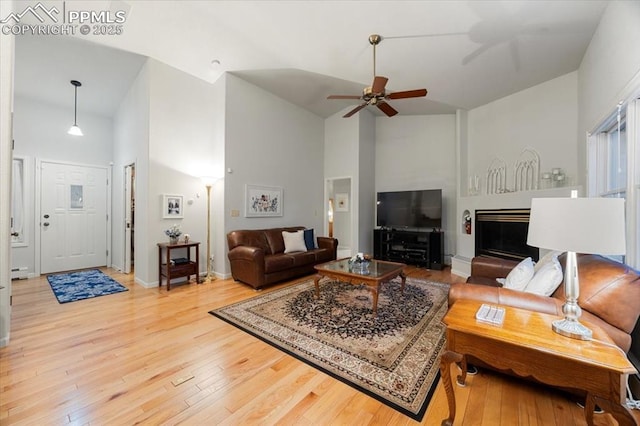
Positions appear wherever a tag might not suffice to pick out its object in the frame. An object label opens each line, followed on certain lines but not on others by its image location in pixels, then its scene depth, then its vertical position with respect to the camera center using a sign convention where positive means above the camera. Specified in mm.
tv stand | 5266 -719
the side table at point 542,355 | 1062 -663
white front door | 4859 -79
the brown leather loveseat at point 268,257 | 3896 -735
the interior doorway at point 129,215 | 4898 -35
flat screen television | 5418 +116
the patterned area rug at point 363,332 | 1812 -1169
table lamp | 1169 -80
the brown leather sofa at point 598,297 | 1423 -545
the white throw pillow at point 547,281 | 1827 -484
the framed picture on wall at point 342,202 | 8180 +385
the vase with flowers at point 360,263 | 3291 -690
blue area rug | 3633 -1163
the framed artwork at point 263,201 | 4910 +261
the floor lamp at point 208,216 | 4430 -57
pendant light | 4348 +2159
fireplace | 3963 -329
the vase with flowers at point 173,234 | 4098 -332
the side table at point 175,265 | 3912 -821
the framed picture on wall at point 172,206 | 4175 +120
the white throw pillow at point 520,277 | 2051 -516
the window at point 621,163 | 1904 +493
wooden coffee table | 2891 -724
